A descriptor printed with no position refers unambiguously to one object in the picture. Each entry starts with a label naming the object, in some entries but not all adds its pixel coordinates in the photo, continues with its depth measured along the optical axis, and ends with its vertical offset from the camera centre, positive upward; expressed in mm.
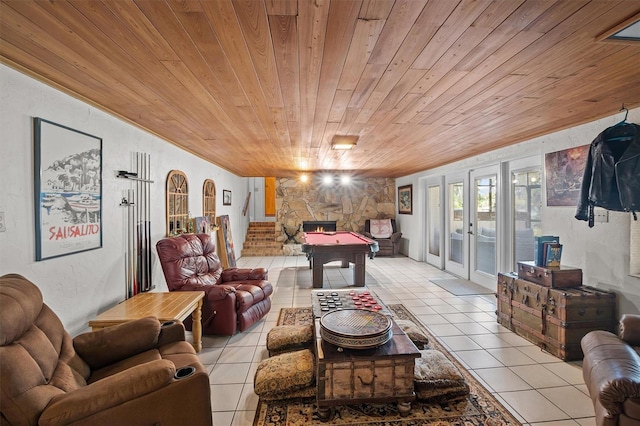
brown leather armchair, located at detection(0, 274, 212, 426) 1209 -829
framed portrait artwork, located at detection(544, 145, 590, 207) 3072 +393
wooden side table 2283 -852
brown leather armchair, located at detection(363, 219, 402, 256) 7844 -931
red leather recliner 3092 -896
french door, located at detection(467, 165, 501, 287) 4578 -276
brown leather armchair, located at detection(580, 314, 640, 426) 1474 -919
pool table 4879 -748
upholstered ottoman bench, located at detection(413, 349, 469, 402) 2021 -1220
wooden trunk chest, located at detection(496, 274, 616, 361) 2648 -1010
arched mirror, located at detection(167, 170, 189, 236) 3850 +108
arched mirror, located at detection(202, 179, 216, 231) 5297 +192
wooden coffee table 1850 -1076
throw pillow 8148 -521
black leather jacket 2354 +308
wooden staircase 8117 -924
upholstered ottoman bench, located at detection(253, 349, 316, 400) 2049 -1214
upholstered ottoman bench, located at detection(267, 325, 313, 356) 2518 -1141
